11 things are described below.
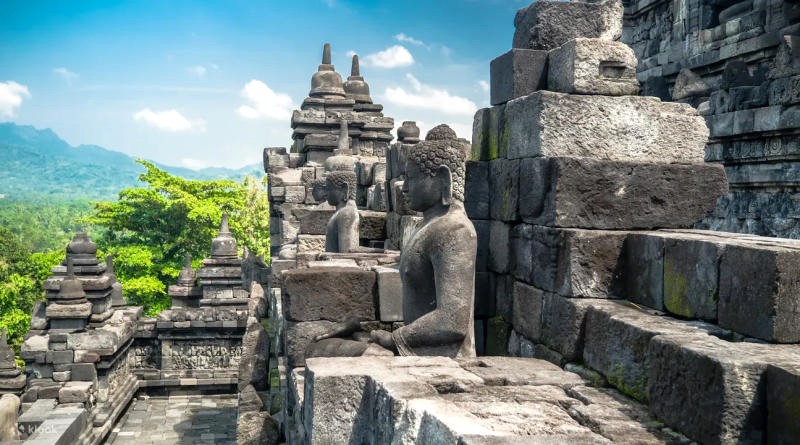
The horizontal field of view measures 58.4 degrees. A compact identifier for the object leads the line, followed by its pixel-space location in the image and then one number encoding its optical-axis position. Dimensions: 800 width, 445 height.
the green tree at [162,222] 28.30
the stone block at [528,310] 4.34
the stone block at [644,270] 3.73
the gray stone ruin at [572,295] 2.65
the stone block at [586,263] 3.99
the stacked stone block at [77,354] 11.67
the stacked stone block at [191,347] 14.62
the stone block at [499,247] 4.82
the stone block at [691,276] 3.27
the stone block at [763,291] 2.78
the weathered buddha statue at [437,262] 3.91
